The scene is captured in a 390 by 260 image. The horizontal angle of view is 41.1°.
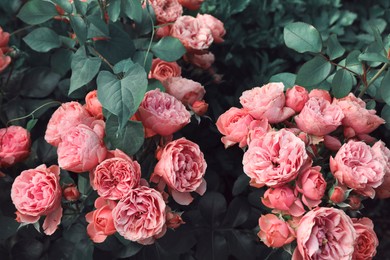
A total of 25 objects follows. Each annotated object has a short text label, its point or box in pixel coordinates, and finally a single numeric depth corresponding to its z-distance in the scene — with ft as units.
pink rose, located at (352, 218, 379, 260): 3.14
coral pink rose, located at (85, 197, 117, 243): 3.08
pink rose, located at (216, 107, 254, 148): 3.41
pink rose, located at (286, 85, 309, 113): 3.39
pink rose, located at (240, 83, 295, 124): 3.34
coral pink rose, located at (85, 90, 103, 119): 3.42
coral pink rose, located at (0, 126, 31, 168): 3.62
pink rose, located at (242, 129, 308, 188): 3.04
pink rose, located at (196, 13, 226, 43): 4.31
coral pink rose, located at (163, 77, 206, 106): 3.66
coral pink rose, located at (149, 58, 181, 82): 3.92
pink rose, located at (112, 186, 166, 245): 3.01
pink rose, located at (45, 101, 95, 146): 3.32
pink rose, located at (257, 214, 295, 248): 3.04
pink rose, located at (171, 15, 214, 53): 3.99
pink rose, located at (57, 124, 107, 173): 3.11
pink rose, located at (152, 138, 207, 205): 3.14
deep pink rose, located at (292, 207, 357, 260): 2.93
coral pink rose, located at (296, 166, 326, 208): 3.04
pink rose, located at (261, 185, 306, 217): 3.08
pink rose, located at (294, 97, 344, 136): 3.26
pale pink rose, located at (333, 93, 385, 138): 3.34
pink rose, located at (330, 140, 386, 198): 3.08
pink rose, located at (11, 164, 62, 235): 3.14
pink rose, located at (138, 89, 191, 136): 3.27
